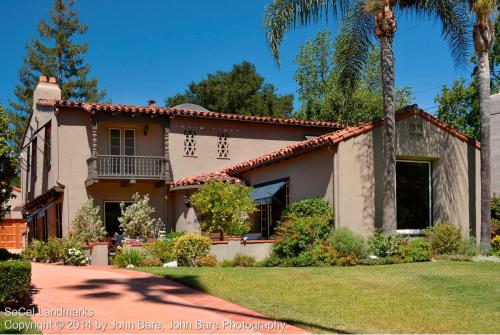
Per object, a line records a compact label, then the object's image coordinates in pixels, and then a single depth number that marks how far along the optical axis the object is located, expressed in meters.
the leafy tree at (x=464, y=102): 37.75
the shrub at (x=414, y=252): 15.80
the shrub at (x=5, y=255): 14.60
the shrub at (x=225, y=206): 19.14
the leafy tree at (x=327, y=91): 38.25
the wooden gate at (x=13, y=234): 38.22
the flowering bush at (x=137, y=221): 22.45
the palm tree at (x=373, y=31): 16.81
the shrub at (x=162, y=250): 16.56
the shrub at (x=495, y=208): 21.81
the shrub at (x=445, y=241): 17.28
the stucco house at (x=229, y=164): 17.47
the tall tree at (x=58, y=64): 43.69
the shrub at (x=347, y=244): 15.64
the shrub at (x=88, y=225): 21.92
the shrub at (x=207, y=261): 15.82
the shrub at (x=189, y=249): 15.94
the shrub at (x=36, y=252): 19.08
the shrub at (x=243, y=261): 16.39
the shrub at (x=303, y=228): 16.28
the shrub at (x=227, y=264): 16.08
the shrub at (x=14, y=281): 8.83
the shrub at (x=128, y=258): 15.96
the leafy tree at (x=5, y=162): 12.12
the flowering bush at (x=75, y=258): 17.08
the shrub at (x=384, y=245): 16.12
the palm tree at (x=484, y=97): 17.53
